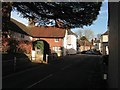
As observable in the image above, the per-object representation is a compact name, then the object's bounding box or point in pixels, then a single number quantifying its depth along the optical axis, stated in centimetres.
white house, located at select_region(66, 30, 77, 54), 3244
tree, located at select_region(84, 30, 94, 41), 5314
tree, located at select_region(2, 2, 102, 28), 751
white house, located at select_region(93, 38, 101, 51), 5295
